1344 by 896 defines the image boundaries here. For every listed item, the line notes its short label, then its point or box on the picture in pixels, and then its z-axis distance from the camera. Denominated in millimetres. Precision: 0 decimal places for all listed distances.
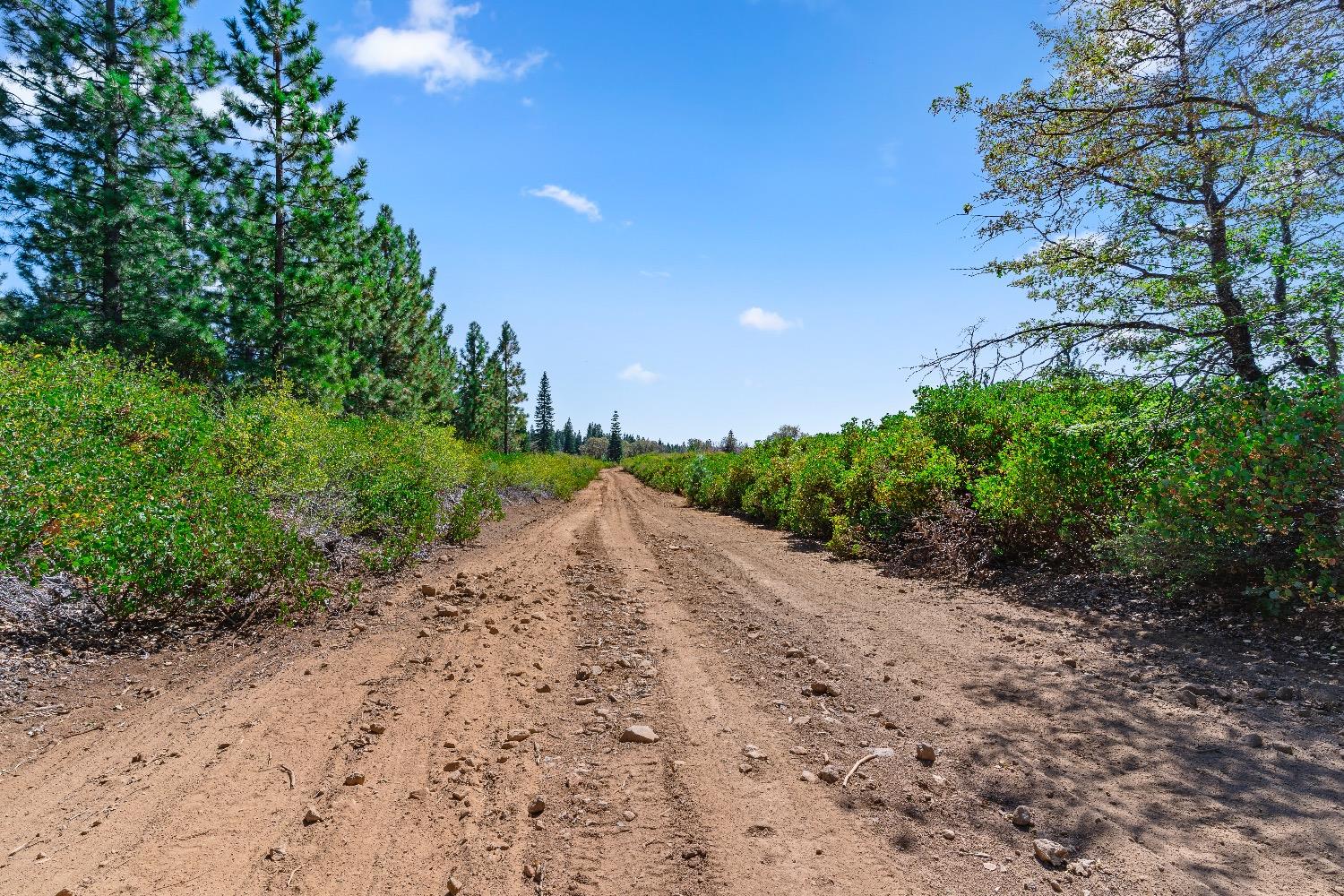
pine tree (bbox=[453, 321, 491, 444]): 39594
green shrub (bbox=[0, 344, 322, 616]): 3977
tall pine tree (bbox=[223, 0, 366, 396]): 11992
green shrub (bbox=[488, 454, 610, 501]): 20500
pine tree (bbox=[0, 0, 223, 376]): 10812
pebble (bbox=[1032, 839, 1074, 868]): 2039
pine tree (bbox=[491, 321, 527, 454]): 45844
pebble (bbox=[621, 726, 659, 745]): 2928
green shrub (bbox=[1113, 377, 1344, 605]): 3945
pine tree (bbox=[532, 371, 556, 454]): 79500
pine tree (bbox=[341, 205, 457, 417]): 15508
